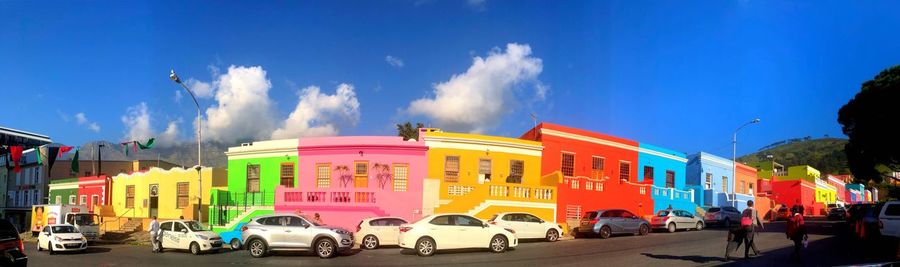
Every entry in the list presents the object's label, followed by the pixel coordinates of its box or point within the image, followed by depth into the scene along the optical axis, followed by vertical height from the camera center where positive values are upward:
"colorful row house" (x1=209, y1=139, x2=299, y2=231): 27.70 -0.82
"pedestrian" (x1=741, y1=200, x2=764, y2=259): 14.62 -1.41
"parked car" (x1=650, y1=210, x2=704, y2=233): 28.39 -2.68
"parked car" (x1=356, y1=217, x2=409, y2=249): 21.12 -2.62
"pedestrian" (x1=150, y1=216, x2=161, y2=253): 22.80 -3.12
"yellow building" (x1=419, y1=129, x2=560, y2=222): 25.05 -0.58
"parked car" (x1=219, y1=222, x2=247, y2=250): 22.90 -3.32
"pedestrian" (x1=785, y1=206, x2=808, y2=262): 14.19 -1.57
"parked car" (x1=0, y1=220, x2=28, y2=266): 12.44 -2.06
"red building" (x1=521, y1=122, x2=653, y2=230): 28.09 -0.13
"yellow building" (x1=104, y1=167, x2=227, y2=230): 33.19 -2.20
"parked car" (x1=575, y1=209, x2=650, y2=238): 24.53 -2.52
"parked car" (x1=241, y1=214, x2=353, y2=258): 18.31 -2.47
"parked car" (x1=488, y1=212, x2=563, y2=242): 21.88 -2.34
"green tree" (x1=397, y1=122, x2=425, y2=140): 52.41 +3.28
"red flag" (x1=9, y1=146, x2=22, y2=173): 37.75 +0.41
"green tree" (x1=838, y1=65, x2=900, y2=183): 30.67 +3.10
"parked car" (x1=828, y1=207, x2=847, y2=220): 44.89 -3.40
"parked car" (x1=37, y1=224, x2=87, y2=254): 23.38 -3.47
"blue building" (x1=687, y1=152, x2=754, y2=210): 39.53 -0.80
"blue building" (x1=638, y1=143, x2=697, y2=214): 33.88 -0.47
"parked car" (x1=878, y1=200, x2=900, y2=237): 16.62 -1.42
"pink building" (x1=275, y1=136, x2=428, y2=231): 25.06 -0.78
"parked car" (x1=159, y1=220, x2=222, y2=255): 21.42 -3.03
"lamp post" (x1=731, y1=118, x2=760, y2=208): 43.34 -0.35
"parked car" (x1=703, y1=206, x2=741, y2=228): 33.72 -2.82
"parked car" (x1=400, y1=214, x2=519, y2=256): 17.86 -2.27
